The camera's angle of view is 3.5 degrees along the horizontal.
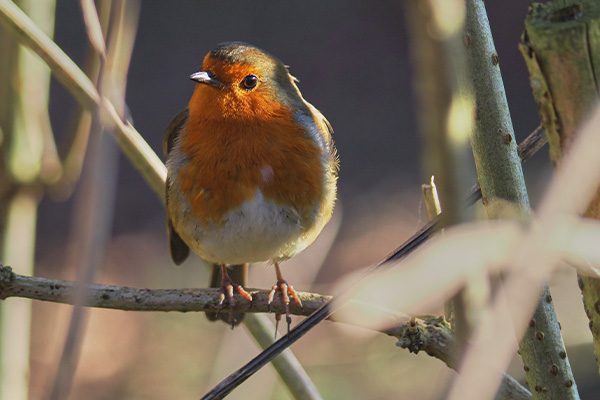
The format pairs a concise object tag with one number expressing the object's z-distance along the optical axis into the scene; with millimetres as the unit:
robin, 3941
